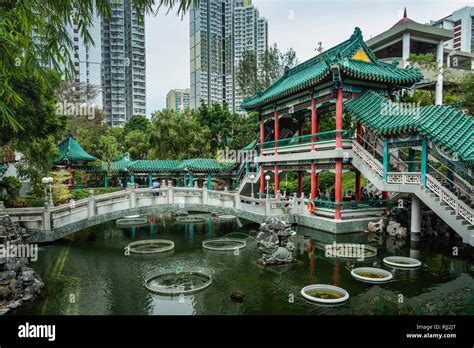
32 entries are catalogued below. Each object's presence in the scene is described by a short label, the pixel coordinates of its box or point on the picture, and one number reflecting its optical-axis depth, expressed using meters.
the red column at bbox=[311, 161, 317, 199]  15.92
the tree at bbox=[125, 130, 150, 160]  33.44
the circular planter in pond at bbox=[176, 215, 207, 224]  18.36
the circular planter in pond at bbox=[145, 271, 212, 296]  7.64
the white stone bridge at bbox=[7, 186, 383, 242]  12.36
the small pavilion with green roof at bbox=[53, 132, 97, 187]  24.22
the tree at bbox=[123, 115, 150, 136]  46.19
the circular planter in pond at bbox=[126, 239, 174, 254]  11.63
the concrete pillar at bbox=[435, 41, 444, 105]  23.74
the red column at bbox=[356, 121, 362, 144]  15.99
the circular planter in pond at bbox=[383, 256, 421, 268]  9.20
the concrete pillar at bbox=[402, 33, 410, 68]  26.26
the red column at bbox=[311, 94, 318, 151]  15.77
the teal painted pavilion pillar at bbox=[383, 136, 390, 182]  12.73
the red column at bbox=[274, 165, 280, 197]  18.90
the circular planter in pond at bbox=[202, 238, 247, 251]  11.80
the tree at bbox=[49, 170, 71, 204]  18.97
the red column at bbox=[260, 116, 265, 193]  20.93
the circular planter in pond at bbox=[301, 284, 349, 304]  6.82
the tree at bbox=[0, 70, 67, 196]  13.34
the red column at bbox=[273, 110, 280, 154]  18.97
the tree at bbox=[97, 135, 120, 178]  25.92
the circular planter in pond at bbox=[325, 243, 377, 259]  10.51
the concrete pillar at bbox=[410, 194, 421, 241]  12.45
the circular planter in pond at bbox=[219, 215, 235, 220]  19.38
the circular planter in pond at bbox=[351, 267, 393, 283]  8.08
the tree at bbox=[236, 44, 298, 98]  32.22
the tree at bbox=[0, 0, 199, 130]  4.27
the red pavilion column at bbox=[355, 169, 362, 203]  15.77
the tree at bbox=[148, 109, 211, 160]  31.45
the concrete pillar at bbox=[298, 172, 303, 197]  20.53
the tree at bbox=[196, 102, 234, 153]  36.22
